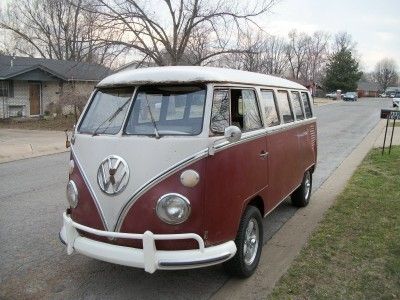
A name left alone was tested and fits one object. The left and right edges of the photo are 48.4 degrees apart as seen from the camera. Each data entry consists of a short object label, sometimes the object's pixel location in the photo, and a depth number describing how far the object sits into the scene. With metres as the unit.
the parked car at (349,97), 72.19
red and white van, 3.75
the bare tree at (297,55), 100.75
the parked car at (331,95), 81.45
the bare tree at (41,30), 47.44
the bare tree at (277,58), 88.80
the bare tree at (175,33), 25.95
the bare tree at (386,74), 149.75
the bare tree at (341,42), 111.00
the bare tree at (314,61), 105.56
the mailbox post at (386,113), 12.27
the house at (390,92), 101.29
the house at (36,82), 26.81
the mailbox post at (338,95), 78.94
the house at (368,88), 120.61
